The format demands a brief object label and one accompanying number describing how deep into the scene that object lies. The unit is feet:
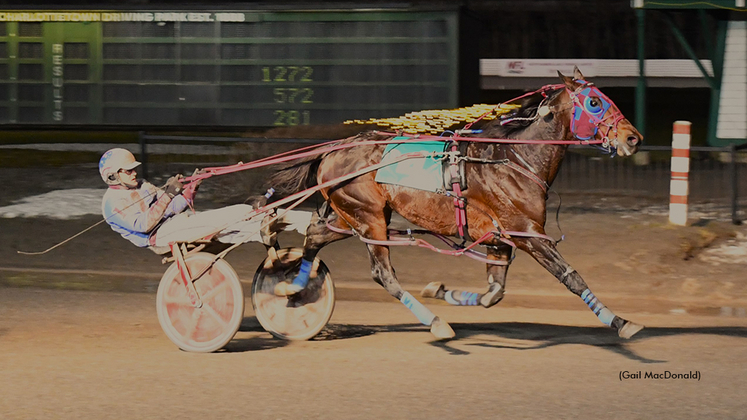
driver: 51.75
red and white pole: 81.92
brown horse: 49.85
